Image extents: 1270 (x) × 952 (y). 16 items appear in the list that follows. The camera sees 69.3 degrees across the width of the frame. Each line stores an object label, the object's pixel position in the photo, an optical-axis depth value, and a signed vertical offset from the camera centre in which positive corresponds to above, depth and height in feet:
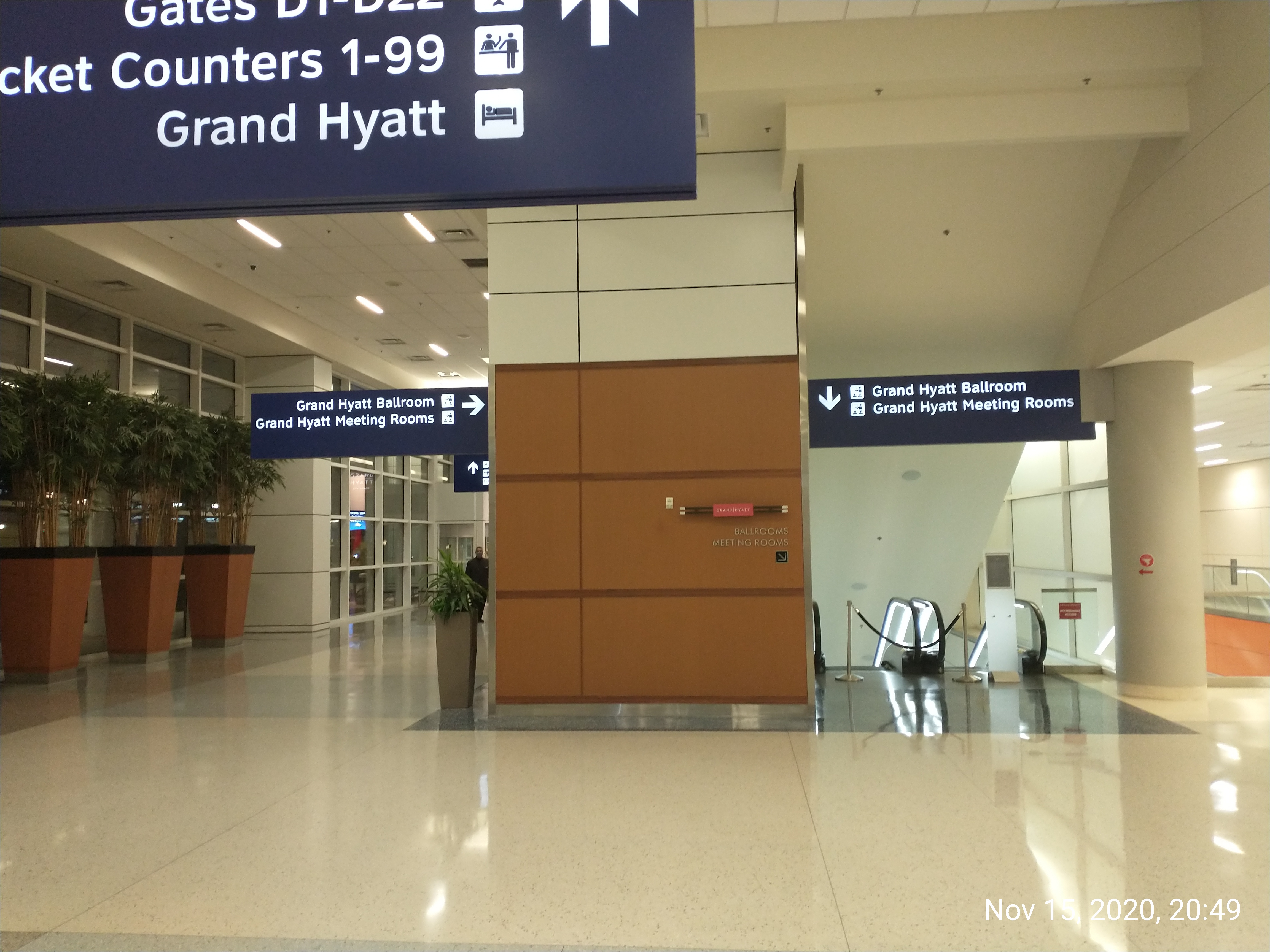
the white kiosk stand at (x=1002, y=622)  30.60 -3.06
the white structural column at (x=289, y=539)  50.03 +0.07
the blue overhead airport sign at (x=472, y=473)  38.06 +2.72
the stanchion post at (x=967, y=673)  29.55 -4.65
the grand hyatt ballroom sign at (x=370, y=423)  27.02 +3.45
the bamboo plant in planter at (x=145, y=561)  37.70 -0.77
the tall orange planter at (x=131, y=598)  37.70 -2.29
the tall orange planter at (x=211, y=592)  43.29 -2.38
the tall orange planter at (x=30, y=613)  32.53 -2.44
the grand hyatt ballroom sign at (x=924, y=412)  26.45 +3.46
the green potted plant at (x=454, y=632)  25.88 -2.65
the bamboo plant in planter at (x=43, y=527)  32.42 +0.58
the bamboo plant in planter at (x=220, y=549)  43.24 -0.39
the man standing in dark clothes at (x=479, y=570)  35.14 -1.26
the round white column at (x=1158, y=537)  27.04 -0.26
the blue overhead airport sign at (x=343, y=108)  7.70 +3.70
